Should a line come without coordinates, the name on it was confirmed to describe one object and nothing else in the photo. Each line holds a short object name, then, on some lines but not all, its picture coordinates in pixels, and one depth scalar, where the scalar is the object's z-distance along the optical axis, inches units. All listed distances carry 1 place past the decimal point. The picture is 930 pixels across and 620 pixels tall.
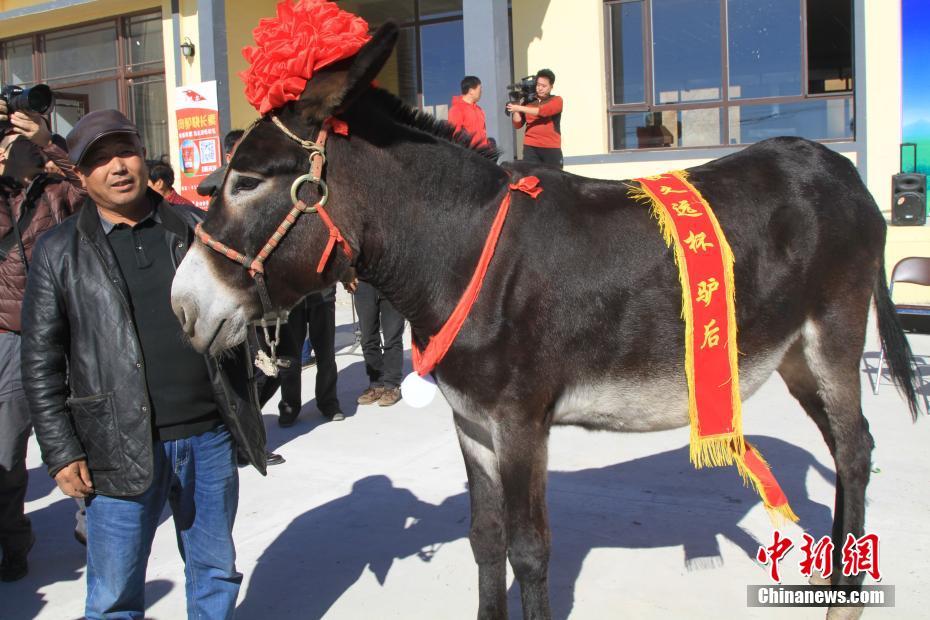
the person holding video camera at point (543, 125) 351.6
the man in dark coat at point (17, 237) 151.4
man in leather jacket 101.5
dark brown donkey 95.3
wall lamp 497.0
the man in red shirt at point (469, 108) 344.5
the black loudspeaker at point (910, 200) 358.6
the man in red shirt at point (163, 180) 212.6
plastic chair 272.1
